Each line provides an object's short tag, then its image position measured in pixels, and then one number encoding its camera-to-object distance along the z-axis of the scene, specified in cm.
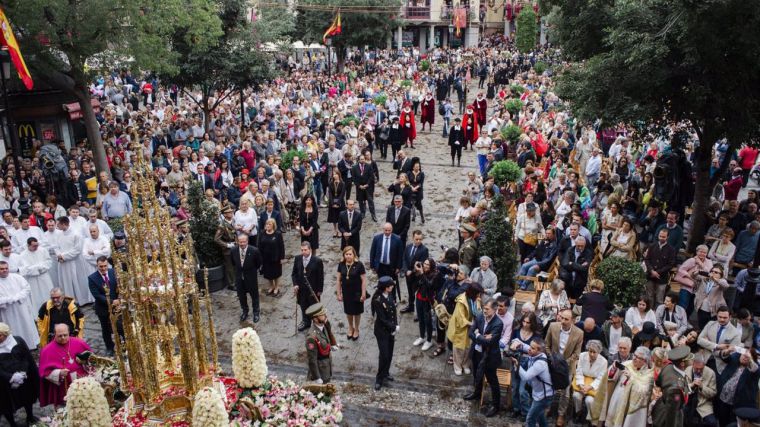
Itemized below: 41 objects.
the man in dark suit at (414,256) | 1159
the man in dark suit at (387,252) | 1188
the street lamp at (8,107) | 1371
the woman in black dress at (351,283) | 1087
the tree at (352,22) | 4350
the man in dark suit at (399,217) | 1331
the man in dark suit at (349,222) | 1338
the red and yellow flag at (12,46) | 1297
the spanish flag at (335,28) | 3469
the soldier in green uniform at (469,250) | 1185
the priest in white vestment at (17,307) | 1040
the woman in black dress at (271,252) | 1234
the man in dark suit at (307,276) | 1116
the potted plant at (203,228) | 1274
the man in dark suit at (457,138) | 2131
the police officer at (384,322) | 962
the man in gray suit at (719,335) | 888
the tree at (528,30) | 5238
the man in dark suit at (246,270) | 1145
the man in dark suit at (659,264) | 1123
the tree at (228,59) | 2125
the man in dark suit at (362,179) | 1628
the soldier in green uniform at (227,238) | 1283
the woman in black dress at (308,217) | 1370
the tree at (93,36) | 1513
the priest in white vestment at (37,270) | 1137
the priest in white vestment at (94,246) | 1222
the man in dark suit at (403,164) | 1673
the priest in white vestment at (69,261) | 1225
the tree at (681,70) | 990
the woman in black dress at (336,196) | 1507
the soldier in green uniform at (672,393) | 777
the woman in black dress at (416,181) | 1593
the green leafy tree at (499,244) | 1155
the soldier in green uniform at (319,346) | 896
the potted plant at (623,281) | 1050
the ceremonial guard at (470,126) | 2214
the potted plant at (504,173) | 1577
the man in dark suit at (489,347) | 905
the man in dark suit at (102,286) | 1056
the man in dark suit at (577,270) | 1122
